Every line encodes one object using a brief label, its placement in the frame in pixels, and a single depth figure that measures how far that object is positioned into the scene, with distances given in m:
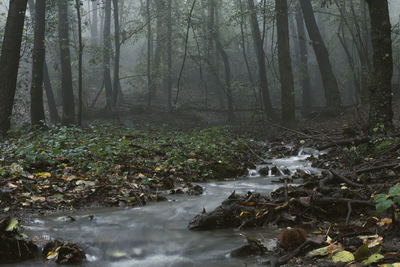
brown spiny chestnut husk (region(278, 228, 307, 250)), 2.71
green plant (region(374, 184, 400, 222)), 2.48
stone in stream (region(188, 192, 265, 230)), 3.61
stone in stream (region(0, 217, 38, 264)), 2.79
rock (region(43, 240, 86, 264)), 2.80
